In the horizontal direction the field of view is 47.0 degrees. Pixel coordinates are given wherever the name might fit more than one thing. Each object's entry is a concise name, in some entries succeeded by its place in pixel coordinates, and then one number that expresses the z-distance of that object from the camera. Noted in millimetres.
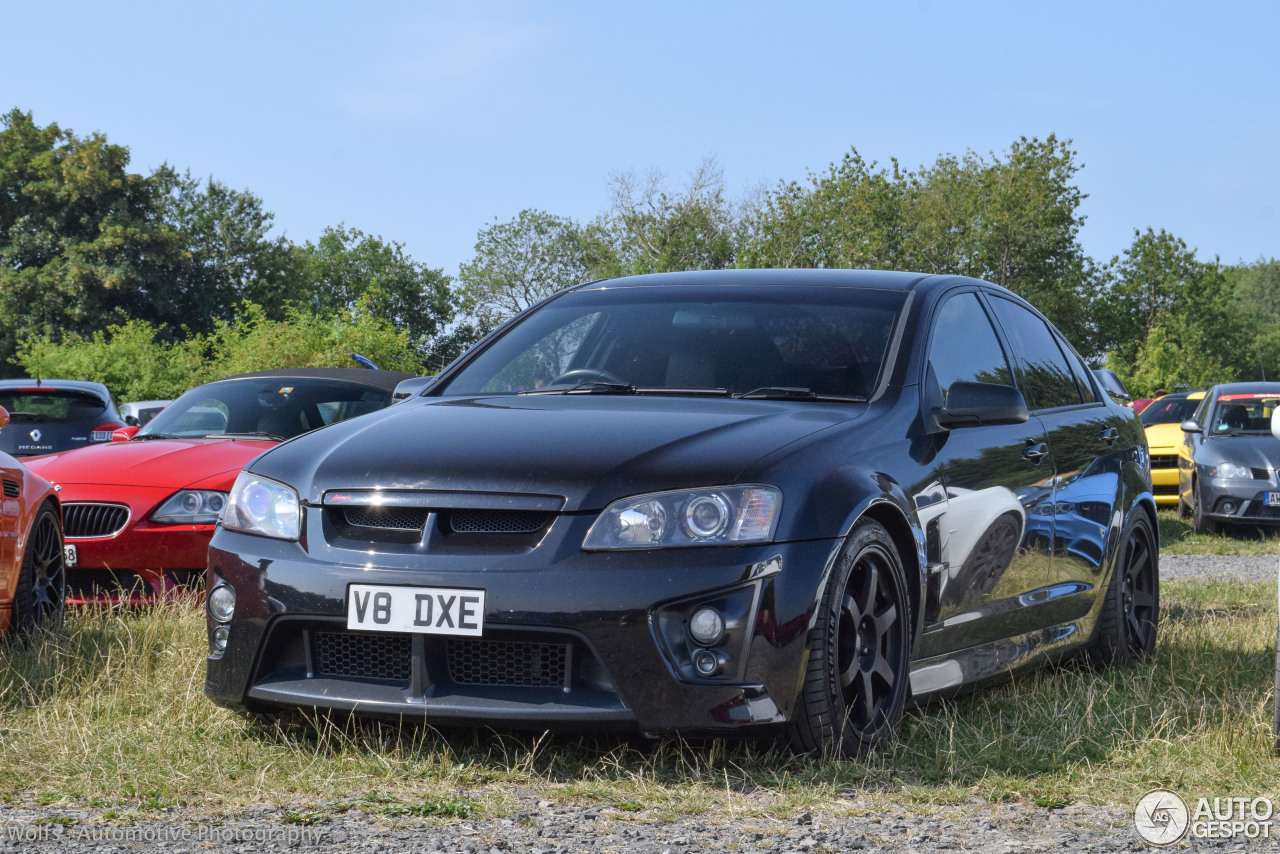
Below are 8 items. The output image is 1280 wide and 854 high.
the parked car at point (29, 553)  5984
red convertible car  6941
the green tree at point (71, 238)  52750
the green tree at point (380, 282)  75625
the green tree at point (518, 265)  74125
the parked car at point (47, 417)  13219
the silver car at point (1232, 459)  14359
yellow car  17625
